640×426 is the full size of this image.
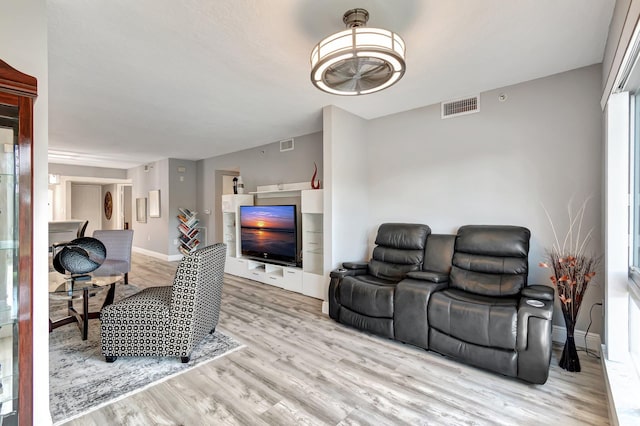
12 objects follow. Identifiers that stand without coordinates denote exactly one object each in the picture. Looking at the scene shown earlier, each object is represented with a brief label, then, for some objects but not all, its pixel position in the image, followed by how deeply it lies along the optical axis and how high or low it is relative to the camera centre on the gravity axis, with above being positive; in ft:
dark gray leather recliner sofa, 7.04 -2.49
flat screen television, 15.58 -1.19
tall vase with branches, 7.48 -2.03
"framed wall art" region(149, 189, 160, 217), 24.47 +0.81
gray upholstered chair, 15.40 -1.77
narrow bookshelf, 23.63 -1.45
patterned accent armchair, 7.77 -2.95
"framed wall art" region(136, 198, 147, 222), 26.39 +0.28
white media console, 14.02 -2.19
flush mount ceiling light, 5.36 +3.01
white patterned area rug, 6.43 -4.17
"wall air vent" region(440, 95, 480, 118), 10.66 +4.00
